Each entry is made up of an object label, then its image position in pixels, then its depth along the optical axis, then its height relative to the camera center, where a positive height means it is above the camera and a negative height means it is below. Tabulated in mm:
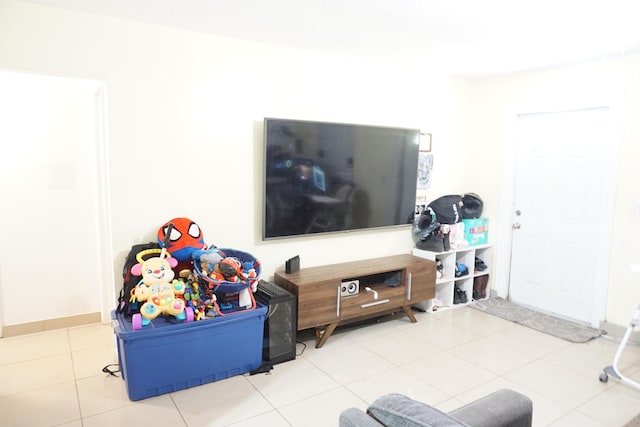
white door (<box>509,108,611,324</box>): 3711 -371
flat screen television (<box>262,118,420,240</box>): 3297 -88
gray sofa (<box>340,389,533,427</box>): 1206 -769
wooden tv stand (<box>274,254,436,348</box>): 3188 -1006
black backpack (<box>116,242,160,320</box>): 2633 -800
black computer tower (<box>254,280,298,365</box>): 2953 -1116
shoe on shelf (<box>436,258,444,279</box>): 4109 -974
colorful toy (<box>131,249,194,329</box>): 2506 -779
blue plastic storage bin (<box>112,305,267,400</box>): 2461 -1148
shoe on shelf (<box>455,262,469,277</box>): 4262 -1012
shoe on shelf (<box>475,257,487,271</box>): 4465 -1002
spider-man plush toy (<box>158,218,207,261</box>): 2816 -500
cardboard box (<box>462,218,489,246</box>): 4316 -626
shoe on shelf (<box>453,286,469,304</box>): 4328 -1296
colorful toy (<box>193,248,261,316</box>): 2723 -772
